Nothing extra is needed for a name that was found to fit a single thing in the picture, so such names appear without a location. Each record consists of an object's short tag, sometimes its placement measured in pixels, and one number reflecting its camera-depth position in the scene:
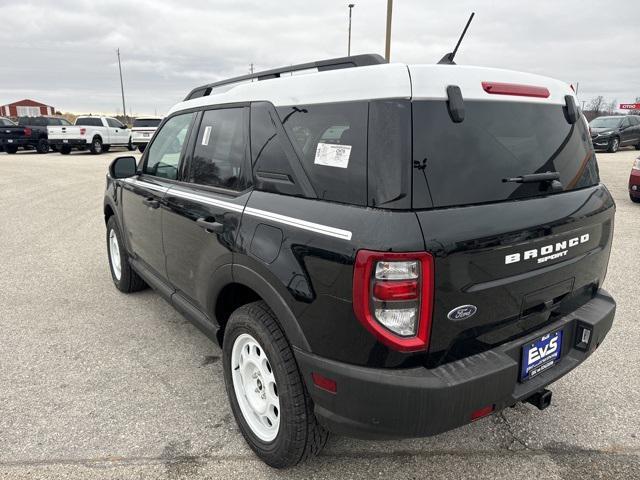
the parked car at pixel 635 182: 8.71
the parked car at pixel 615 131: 19.69
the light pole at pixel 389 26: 13.32
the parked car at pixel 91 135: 21.34
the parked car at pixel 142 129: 21.67
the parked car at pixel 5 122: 22.59
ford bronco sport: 1.75
